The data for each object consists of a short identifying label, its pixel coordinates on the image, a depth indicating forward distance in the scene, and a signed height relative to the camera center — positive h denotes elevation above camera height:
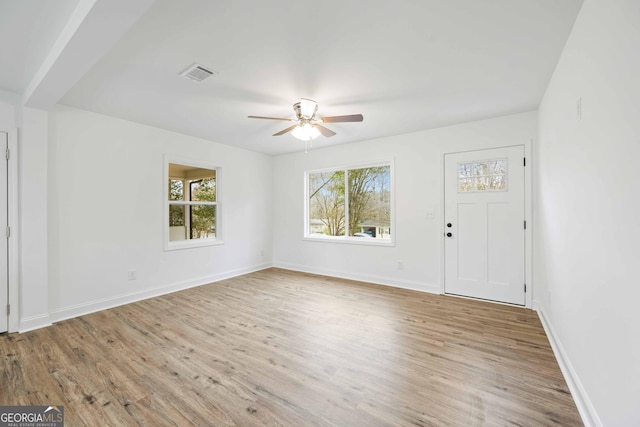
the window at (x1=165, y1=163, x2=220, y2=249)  4.32 +0.15
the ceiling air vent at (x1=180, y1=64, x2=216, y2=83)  2.29 +1.24
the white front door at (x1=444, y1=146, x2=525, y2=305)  3.49 -0.15
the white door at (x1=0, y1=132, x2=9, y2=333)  2.70 -0.29
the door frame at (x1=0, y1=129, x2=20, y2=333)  2.74 -0.17
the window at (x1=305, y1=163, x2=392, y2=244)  4.67 +0.18
